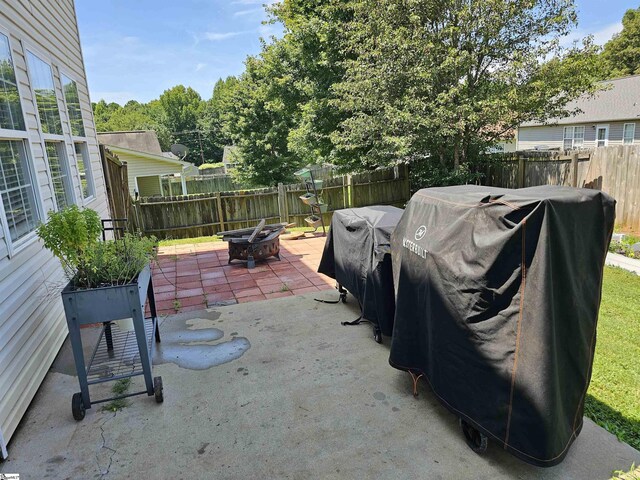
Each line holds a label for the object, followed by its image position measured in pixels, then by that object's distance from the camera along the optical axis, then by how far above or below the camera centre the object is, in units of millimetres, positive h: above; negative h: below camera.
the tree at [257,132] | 18594 +1553
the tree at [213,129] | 48688 +4744
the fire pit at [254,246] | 6746 -1385
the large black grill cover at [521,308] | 1869 -813
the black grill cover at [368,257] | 3559 -980
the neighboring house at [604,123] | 16406 +910
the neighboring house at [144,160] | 16469 +462
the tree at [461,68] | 7973 +1715
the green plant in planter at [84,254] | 2760 -562
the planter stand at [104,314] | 2633 -938
